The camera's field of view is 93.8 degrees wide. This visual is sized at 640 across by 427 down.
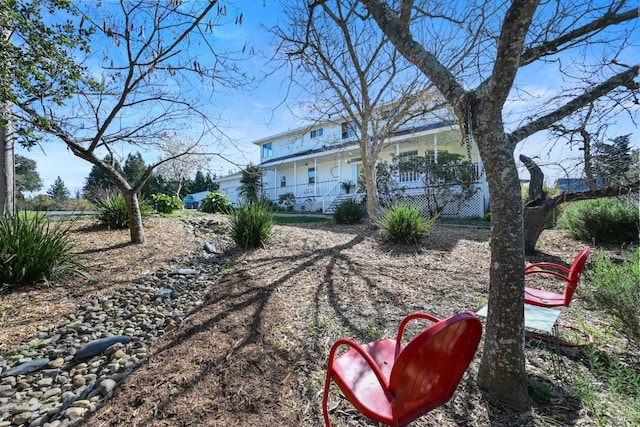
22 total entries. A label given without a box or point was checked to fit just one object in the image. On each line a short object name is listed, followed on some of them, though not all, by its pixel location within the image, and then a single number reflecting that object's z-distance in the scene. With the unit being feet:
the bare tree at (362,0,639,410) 6.26
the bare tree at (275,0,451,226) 29.84
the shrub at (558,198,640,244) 21.72
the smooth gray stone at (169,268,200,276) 16.20
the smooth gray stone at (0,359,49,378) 8.39
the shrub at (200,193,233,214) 39.52
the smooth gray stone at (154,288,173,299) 13.43
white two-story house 44.91
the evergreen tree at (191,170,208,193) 129.03
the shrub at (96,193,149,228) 23.45
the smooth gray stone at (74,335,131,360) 9.16
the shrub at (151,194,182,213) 32.91
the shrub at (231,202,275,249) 20.83
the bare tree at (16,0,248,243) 14.84
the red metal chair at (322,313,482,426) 4.03
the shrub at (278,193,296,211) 67.93
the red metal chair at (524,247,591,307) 8.93
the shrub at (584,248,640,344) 7.98
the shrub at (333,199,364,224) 36.04
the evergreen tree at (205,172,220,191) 115.96
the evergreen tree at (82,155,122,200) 113.29
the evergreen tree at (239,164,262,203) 66.59
